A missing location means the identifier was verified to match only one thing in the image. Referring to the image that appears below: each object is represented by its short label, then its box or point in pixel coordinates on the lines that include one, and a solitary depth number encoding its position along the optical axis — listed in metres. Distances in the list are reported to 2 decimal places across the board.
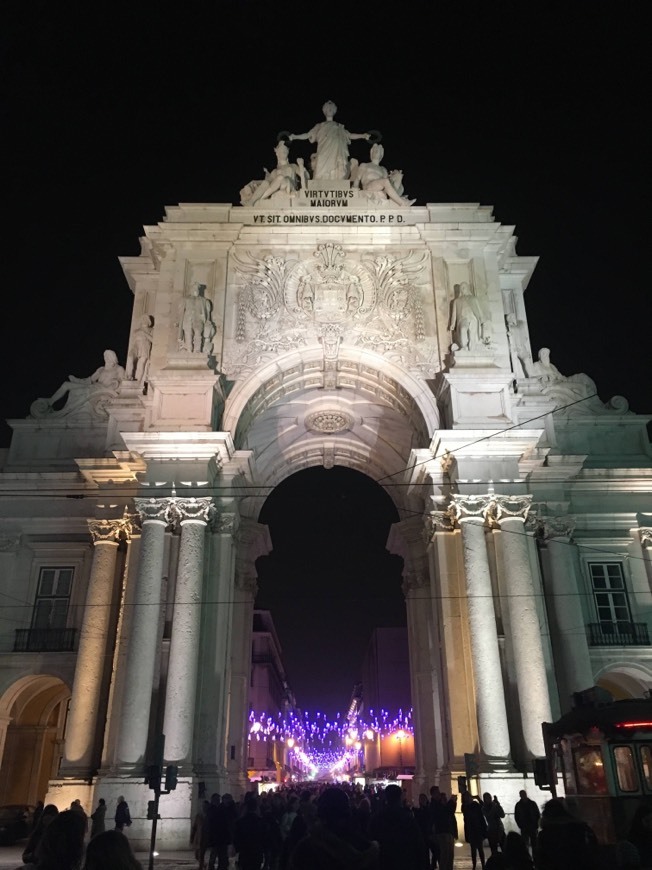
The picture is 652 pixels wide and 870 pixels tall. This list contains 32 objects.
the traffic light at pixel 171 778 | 14.77
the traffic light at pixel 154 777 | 14.12
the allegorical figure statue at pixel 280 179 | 28.77
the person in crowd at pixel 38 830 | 10.05
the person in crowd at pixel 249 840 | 11.33
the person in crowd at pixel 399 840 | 6.55
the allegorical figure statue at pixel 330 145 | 29.56
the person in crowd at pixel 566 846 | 5.86
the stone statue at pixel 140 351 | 26.67
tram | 13.06
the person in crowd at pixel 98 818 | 15.51
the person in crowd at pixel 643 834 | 7.73
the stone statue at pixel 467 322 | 24.97
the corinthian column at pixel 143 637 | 19.64
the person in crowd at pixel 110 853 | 4.61
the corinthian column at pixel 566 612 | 22.12
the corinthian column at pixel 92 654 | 20.88
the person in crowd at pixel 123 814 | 16.75
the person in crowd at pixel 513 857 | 6.93
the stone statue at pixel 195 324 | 24.91
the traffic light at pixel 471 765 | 18.86
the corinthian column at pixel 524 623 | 19.57
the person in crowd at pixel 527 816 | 13.93
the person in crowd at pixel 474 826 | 14.53
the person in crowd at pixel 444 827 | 13.16
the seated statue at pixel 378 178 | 28.66
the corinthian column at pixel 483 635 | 19.38
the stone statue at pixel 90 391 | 27.77
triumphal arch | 20.75
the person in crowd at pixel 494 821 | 14.97
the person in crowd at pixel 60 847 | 5.15
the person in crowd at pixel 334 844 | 5.05
